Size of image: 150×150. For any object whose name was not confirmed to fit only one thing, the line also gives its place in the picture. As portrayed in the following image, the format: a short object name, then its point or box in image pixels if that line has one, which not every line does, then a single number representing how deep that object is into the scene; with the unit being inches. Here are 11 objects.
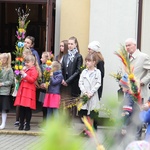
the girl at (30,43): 515.5
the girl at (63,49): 509.5
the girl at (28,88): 477.8
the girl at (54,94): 480.9
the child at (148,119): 186.2
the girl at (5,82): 494.8
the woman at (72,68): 494.8
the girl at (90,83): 457.5
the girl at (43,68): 495.9
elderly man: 390.7
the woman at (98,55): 480.5
